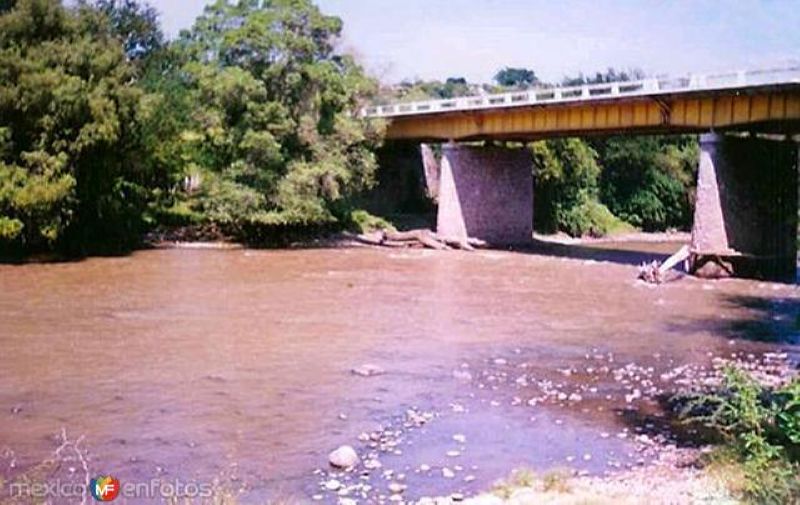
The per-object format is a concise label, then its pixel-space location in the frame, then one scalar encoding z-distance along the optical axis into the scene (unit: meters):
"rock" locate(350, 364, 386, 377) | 17.97
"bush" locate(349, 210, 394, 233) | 54.72
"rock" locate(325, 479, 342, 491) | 11.23
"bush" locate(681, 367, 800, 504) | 9.37
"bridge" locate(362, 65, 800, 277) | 34.75
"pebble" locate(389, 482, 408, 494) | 11.15
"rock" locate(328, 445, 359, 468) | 12.14
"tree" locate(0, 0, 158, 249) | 36.75
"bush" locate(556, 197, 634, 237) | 62.81
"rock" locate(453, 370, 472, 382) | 17.86
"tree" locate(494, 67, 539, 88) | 151.44
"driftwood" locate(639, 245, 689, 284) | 35.41
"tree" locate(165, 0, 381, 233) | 45.53
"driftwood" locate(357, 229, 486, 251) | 51.09
